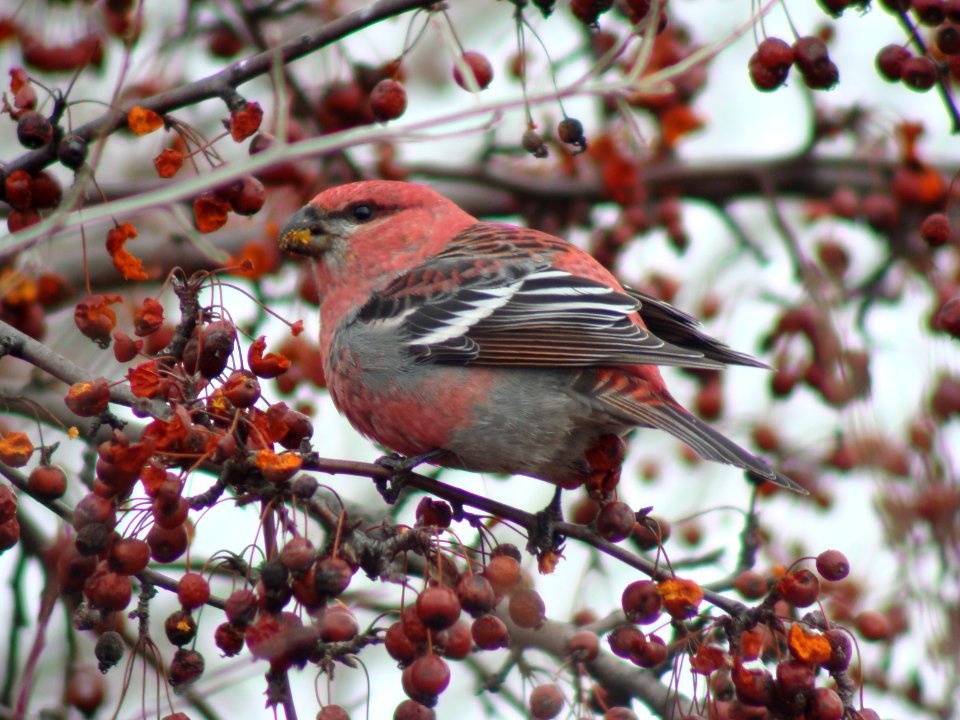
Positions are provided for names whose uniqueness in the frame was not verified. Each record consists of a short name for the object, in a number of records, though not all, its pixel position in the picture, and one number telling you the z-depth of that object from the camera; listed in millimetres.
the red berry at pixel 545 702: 5074
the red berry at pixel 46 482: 4660
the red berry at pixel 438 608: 4398
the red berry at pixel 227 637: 4496
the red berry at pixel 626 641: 5078
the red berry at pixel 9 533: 4582
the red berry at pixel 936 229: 6234
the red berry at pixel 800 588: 4992
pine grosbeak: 6781
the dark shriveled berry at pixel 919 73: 5937
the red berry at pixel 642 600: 5156
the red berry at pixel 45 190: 5387
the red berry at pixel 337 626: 4387
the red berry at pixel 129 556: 4293
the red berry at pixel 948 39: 5801
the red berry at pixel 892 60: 6059
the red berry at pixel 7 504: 4562
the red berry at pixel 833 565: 5031
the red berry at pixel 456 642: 4594
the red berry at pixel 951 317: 6039
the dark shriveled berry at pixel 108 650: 4570
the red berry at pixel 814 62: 5715
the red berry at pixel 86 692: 5906
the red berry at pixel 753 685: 4812
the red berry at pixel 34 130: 5113
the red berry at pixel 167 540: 4512
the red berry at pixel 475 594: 4676
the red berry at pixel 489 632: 4762
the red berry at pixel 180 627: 4465
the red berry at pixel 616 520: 5465
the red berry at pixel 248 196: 5312
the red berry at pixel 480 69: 6133
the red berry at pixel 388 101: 6051
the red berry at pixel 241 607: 4273
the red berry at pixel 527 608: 5156
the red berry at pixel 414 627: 4473
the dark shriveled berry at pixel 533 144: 5820
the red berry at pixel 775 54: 5684
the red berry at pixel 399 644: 4504
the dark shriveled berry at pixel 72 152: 5094
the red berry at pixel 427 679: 4379
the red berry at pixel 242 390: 4543
